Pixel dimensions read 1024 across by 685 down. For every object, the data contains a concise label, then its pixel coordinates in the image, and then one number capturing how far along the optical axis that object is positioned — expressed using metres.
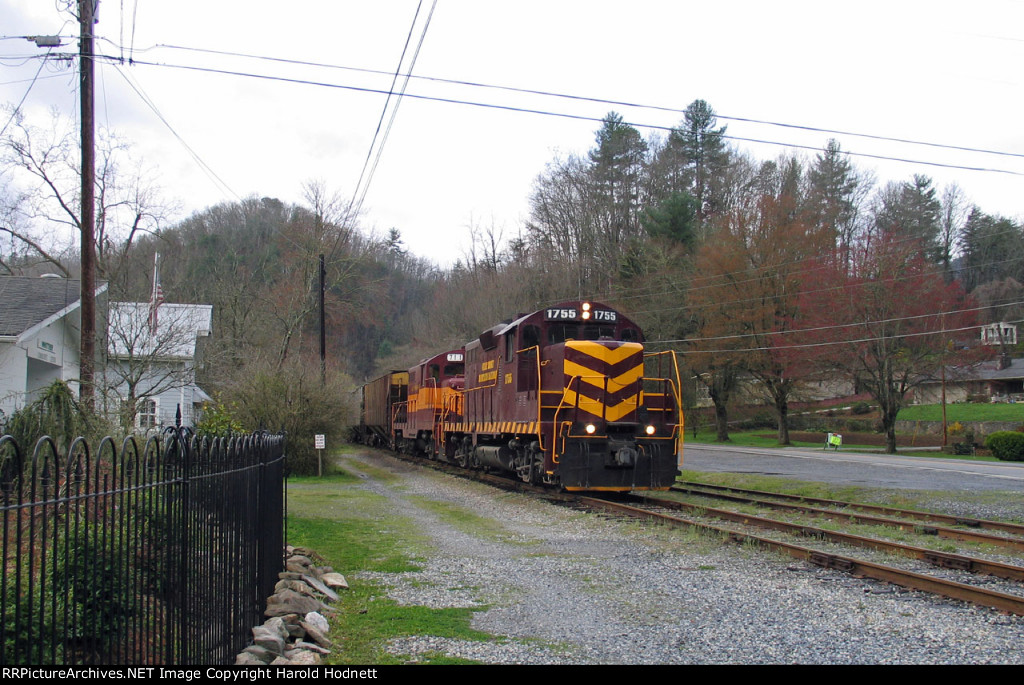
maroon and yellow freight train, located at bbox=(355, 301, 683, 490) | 15.30
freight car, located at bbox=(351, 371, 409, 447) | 35.53
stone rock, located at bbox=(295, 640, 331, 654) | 6.14
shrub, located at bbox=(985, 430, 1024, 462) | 34.41
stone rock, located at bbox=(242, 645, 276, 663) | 5.85
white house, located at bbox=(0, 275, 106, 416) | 18.58
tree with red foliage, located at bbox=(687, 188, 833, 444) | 47.81
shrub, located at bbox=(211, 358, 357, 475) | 24.25
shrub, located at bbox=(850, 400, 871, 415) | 61.22
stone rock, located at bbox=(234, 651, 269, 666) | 5.64
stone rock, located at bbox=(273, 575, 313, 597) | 7.86
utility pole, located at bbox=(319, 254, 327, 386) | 27.25
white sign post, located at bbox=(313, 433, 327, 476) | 22.56
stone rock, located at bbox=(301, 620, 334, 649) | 6.36
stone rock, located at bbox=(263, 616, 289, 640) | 6.41
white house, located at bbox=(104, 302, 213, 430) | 22.38
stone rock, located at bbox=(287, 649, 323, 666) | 5.80
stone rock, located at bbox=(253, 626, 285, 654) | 6.06
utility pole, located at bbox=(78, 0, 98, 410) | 13.32
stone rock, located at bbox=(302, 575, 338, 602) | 8.12
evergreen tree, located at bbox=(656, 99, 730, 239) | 62.72
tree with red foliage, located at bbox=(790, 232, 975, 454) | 40.09
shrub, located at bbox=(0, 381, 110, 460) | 9.38
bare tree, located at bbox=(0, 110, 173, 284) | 21.98
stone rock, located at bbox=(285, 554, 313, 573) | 8.88
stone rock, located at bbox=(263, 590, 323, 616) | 7.11
